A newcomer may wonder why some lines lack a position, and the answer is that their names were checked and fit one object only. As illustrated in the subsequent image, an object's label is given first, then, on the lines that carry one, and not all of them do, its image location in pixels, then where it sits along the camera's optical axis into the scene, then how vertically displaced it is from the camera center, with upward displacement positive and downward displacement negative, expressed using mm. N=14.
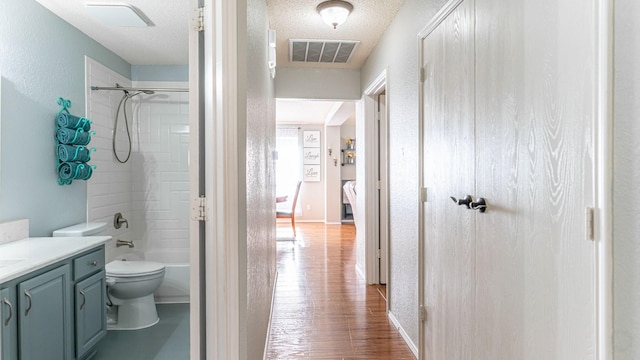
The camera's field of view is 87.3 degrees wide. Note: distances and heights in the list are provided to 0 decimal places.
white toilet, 2662 -913
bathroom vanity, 1539 -642
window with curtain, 8227 +323
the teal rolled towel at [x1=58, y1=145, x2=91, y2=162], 2457 +184
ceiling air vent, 3281 +1312
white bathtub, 3359 -1070
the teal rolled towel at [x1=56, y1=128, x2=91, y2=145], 2443 +310
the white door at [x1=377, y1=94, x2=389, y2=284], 3754 -141
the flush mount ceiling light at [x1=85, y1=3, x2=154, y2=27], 2306 +1174
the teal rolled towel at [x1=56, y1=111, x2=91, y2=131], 2453 +423
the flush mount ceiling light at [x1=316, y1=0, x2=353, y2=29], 2492 +1247
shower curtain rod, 2990 +823
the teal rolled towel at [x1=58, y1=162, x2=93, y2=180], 2494 +51
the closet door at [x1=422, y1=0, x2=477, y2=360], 1564 -53
